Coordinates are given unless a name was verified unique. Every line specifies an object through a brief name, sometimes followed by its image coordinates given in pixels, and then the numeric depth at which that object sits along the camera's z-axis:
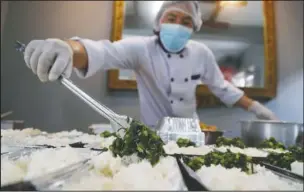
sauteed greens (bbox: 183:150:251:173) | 0.48
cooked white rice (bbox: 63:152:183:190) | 0.32
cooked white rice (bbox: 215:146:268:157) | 0.70
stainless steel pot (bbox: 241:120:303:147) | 1.21
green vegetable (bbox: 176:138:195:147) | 0.85
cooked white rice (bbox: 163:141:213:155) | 0.66
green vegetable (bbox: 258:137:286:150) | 0.99
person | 1.66
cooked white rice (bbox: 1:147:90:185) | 0.31
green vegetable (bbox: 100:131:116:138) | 0.92
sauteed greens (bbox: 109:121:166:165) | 0.52
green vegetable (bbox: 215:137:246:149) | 0.95
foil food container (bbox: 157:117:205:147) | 0.98
